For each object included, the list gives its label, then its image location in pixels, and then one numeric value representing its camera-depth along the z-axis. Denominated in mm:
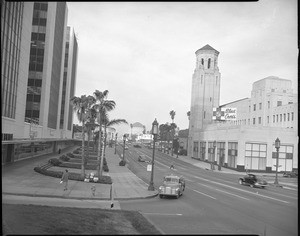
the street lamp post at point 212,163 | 60109
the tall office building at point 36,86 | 26062
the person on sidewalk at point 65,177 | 22453
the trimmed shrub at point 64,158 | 47822
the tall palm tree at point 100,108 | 30559
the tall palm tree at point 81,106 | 32500
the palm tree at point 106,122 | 33188
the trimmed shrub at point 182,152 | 97512
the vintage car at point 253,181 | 30662
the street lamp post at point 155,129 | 24781
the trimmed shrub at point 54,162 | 40203
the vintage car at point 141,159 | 66244
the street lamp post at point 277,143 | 30172
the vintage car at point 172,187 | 21844
